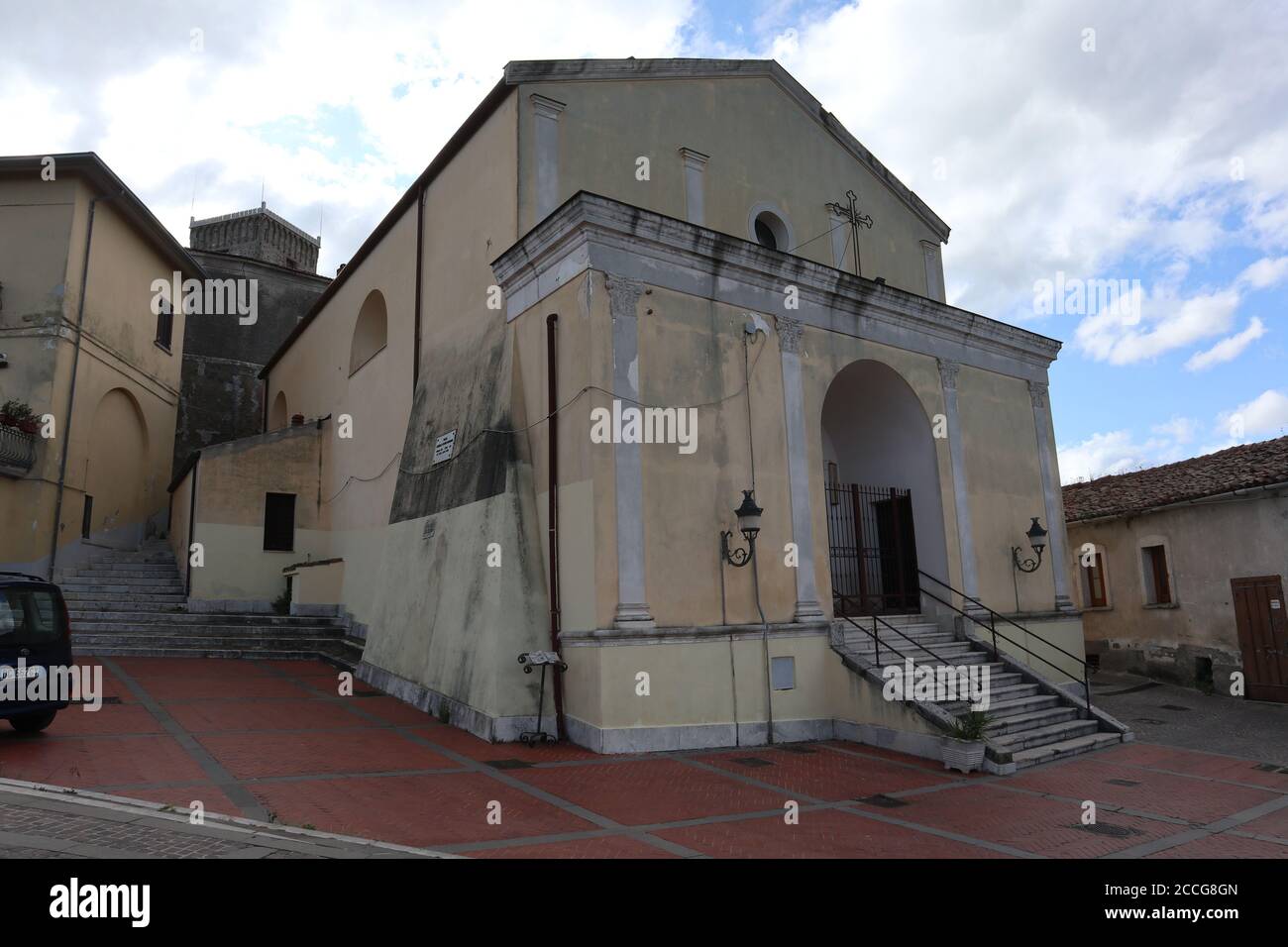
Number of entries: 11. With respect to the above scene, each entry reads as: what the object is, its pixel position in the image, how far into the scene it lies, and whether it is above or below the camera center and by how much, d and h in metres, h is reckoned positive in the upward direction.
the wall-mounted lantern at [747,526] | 10.89 +1.14
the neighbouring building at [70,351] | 18.28 +6.69
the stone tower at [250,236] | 32.97 +15.85
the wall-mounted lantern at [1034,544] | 15.36 +1.11
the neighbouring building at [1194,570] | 16.20 +0.65
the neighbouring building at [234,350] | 28.44 +9.88
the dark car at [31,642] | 8.75 -0.10
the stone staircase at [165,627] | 16.17 +0.01
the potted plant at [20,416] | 17.33 +4.64
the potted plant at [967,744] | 9.64 -1.64
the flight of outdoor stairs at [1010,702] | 10.68 -1.40
